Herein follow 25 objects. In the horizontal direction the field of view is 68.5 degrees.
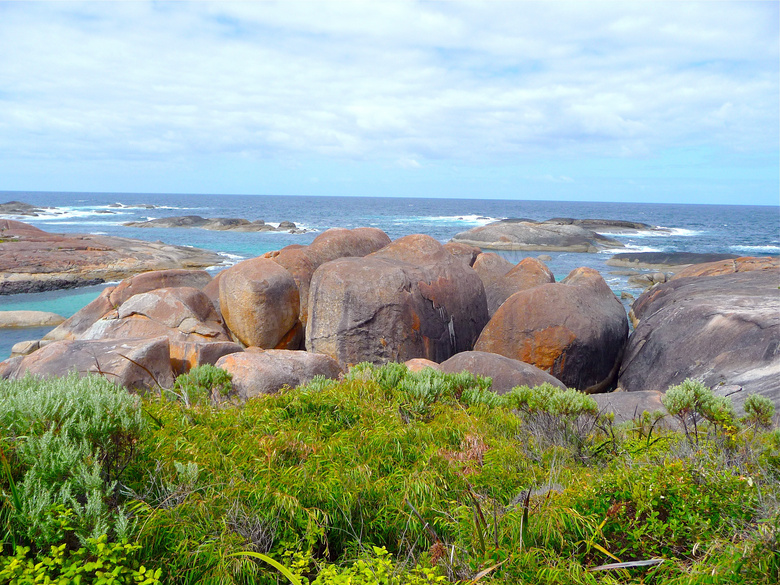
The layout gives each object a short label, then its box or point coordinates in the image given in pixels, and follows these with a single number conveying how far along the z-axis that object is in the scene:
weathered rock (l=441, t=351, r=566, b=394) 9.16
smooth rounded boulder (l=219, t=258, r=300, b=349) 12.45
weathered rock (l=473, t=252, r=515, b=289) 16.72
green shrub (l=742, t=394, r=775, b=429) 6.55
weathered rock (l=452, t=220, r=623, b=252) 51.31
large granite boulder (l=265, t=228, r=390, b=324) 13.95
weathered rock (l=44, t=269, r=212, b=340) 15.66
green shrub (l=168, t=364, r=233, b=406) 7.68
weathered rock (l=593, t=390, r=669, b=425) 8.37
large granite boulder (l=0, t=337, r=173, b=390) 8.62
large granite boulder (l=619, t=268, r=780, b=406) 9.88
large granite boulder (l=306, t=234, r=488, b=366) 11.39
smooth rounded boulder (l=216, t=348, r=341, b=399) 8.55
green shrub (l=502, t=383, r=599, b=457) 6.70
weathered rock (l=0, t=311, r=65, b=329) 20.74
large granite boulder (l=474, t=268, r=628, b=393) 11.78
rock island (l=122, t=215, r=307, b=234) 66.62
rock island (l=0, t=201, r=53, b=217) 79.98
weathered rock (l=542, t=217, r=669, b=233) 72.31
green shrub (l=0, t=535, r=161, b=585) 3.44
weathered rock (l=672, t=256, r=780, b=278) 18.83
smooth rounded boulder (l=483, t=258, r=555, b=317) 15.76
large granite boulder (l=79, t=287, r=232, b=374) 12.82
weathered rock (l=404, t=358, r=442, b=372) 9.70
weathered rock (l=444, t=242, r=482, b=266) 17.66
